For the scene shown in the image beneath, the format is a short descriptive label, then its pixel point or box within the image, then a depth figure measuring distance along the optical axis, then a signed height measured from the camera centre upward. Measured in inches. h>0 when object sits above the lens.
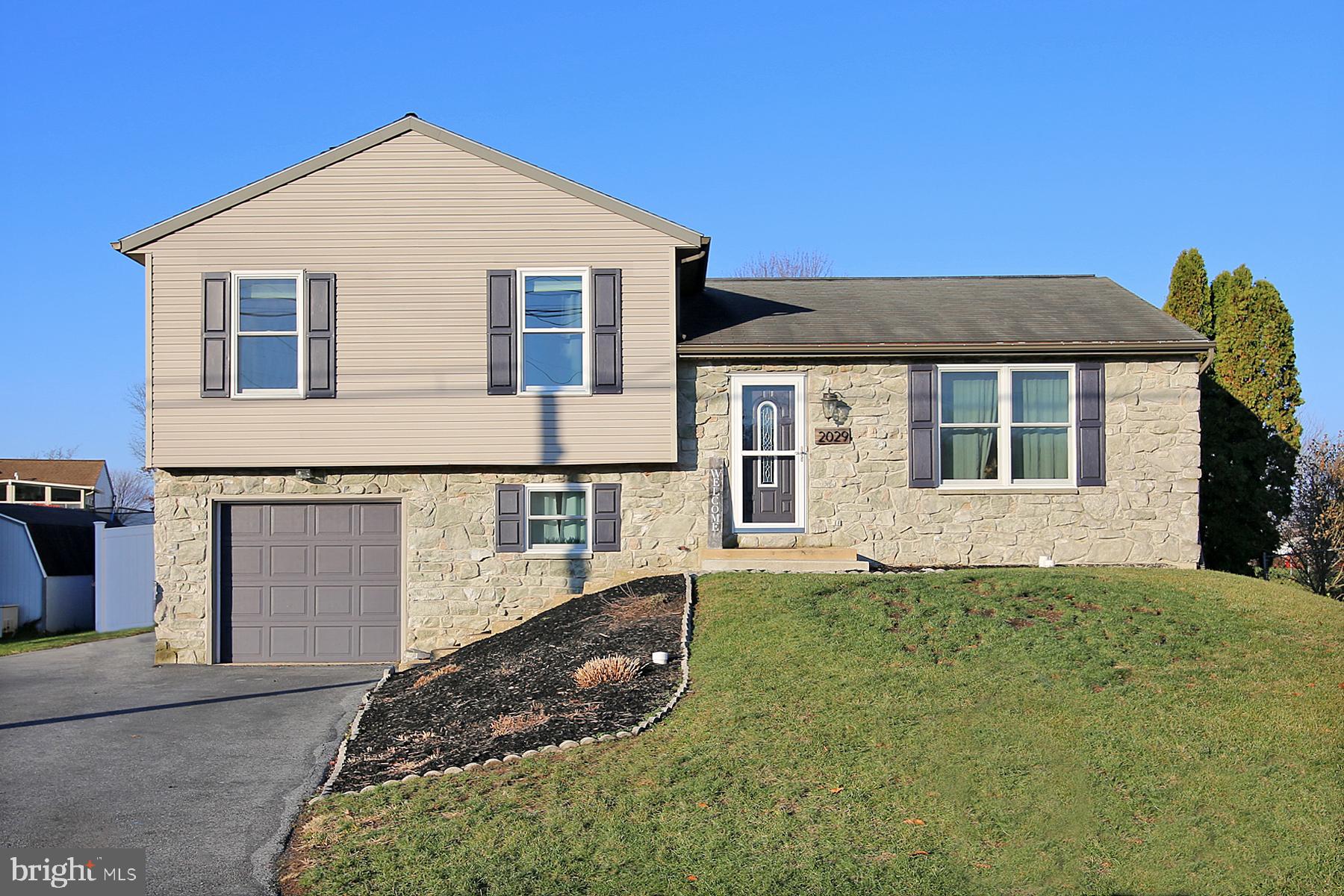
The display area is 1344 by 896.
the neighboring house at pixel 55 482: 1627.7 -33.1
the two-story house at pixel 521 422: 543.2 +19.8
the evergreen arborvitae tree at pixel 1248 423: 684.7 +23.8
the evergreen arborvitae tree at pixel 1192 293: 741.9 +115.0
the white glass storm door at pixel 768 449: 559.8 +6.1
